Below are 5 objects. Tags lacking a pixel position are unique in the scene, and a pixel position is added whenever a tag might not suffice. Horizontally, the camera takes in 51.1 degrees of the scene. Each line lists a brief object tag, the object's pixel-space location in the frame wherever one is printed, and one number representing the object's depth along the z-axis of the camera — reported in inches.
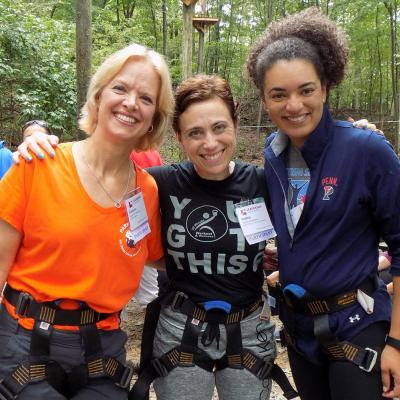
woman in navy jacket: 77.6
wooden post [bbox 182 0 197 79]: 268.5
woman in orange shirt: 76.2
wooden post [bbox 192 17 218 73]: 298.8
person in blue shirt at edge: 143.4
